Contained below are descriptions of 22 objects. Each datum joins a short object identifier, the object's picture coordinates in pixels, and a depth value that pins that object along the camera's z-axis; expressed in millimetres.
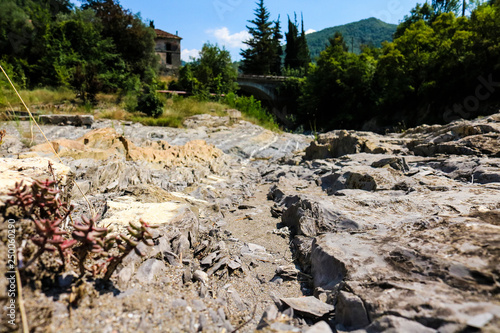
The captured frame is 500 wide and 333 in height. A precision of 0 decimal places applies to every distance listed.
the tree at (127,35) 20859
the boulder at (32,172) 1595
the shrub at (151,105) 13906
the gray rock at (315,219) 2639
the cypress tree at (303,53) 43688
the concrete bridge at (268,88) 34438
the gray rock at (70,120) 11117
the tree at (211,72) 21047
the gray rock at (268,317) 1315
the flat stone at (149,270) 1614
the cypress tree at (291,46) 45328
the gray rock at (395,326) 1089
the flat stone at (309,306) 1513
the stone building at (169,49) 38094
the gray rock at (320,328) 1207
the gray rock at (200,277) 1817
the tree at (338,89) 25578
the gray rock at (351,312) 1335
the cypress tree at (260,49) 43969
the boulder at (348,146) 6686
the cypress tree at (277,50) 46156
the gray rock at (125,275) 1464
